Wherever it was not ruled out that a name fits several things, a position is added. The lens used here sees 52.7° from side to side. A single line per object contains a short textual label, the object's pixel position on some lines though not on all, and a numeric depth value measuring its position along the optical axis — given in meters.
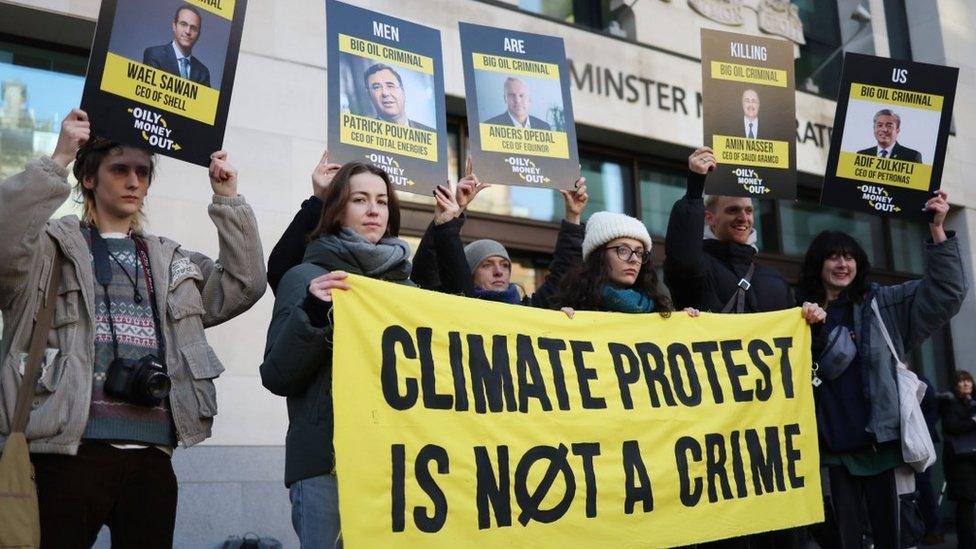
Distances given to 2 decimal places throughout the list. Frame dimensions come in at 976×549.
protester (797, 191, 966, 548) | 4.41
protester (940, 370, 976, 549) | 8.39
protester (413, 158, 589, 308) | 4.47
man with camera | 2.95
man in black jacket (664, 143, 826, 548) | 4.29
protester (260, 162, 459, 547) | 3.07
